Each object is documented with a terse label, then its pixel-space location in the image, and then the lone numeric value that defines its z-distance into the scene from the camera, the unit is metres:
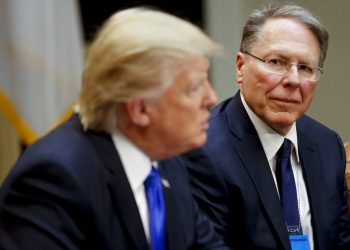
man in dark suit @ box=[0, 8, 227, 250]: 2.25
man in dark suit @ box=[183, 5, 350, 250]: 2.60
